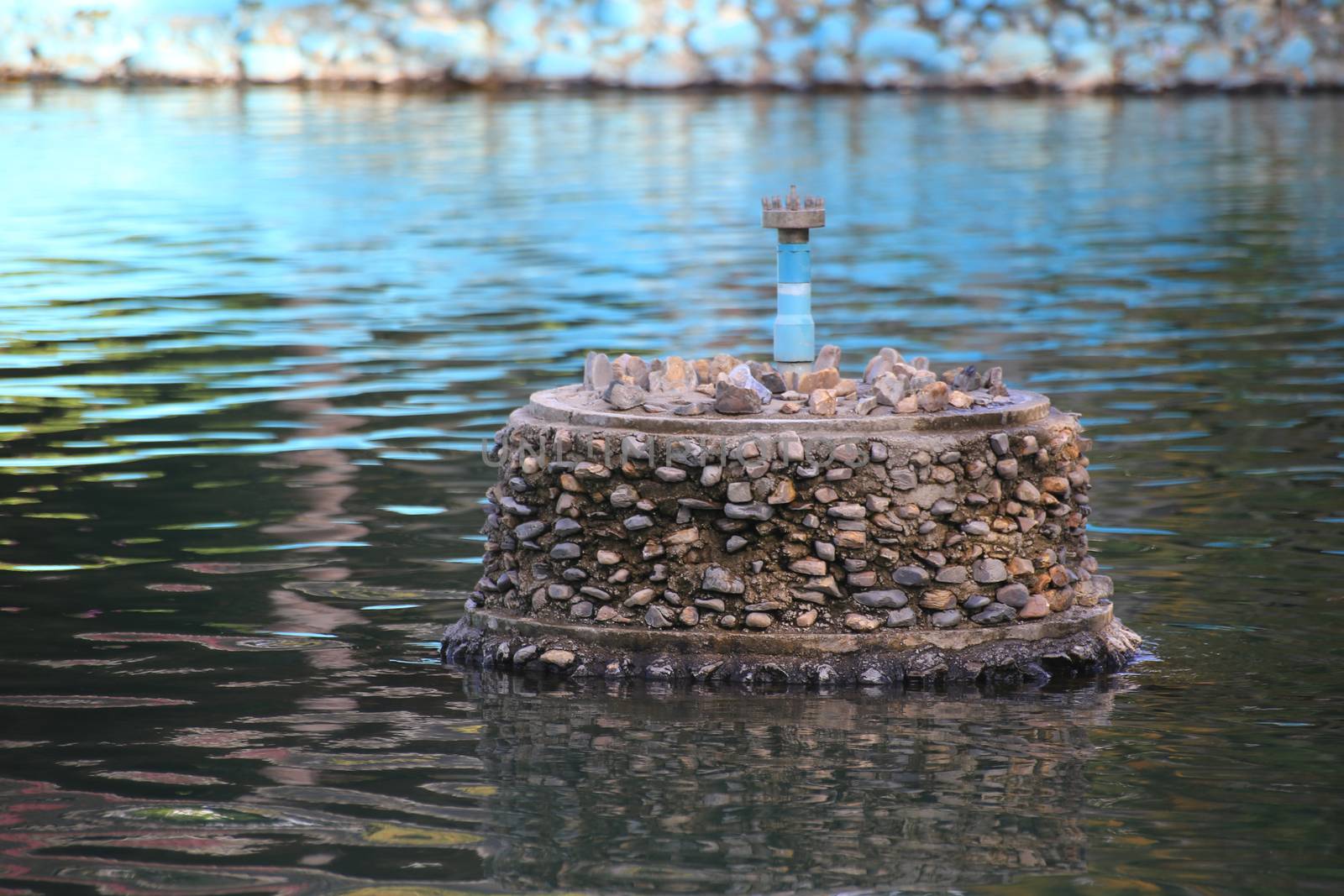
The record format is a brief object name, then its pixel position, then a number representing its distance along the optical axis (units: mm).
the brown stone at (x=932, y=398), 15914
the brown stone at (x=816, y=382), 16297
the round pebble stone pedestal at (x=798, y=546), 15461
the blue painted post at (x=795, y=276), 16734
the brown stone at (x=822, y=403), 15891
